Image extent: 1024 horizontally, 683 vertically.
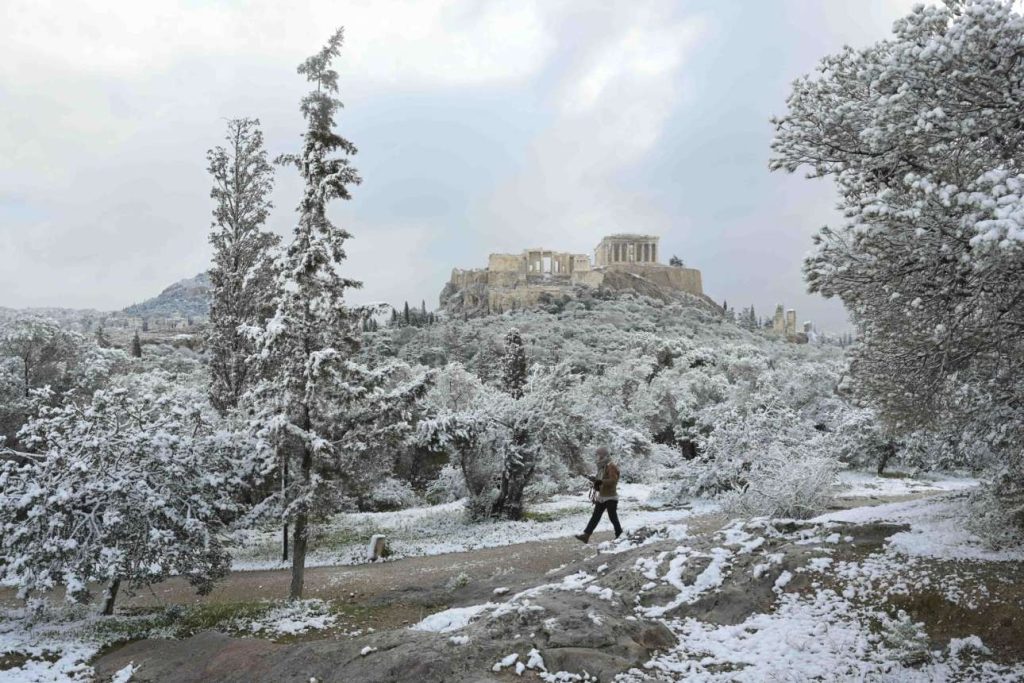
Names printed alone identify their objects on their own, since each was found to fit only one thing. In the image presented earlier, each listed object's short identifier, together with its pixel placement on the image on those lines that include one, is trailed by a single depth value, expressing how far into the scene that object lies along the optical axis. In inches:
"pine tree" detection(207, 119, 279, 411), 919.9
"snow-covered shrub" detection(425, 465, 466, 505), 1071.0
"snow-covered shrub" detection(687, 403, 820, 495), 830.5
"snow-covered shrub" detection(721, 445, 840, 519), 541.3
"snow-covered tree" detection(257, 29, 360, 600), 510.9
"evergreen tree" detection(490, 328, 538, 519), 898.1
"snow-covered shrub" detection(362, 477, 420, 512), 1117.7
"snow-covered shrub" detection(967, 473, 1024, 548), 339.9
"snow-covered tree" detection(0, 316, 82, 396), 1207.6
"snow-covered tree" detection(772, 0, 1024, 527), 244.7
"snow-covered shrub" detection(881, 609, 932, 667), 260.8
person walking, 503.5
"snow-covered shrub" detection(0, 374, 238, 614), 428.5
